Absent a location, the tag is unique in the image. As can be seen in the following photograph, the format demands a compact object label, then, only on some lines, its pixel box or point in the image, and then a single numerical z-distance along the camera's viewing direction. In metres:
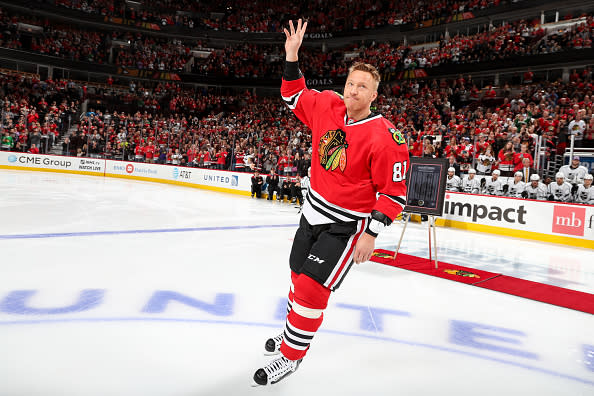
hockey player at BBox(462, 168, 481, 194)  11.73
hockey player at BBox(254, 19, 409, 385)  2.24
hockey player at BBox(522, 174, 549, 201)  10.40
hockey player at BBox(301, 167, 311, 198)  13.25
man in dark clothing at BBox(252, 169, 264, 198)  16.44
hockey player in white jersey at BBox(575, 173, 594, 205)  9.72
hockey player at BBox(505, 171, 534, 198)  10.80
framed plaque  6.17
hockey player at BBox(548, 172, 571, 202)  10.07
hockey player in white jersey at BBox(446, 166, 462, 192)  12.08
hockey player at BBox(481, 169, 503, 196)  11.26
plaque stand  6.09
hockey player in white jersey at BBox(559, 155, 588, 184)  10.29
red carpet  4.60
